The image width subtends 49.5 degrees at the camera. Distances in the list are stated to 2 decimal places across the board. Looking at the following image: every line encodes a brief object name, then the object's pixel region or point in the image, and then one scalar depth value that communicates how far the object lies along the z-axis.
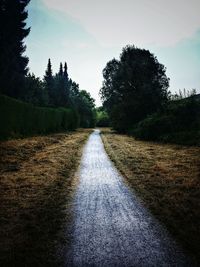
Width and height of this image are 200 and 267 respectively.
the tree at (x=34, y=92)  36.36
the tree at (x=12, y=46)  32.24
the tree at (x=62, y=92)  55.81
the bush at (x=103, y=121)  79.93
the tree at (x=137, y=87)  30.61
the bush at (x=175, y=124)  19.26
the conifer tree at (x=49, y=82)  59.10
